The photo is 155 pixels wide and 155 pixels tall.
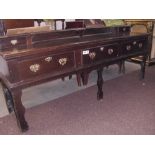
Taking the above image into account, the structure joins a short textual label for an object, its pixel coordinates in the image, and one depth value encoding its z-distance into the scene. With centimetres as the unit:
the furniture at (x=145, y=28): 351
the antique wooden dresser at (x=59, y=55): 147
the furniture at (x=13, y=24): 294
